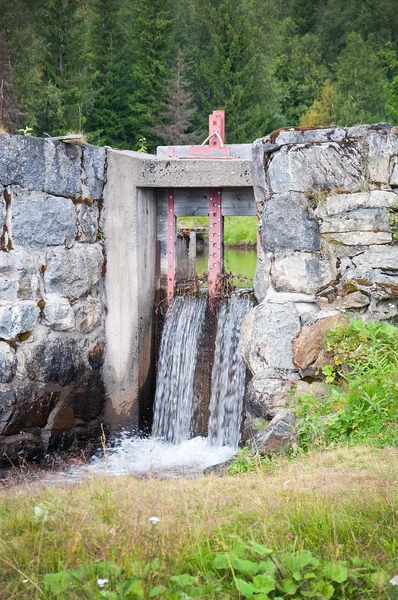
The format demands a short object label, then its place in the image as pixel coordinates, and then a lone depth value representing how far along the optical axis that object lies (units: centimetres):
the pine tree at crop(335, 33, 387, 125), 3341
